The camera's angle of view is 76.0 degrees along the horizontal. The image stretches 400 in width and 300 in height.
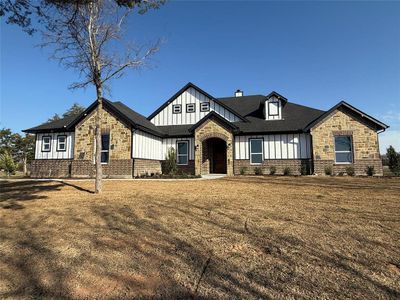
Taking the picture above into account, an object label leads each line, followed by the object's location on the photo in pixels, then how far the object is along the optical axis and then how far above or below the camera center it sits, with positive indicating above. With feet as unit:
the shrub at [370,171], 53.62 -1.24
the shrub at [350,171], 53.98 -1.23
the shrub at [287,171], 58.29 -1.28
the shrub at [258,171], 59.67 -1.29
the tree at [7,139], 135.74 +14.98
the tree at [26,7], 24.04 +15.38
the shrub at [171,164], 61.20 +0.45
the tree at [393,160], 55.68 +1.11
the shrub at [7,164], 70.59 +0.66
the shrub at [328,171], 55.11 -1.24
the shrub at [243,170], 60.77 -1.07
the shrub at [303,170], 57.66 -1.06
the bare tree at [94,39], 30.94 +16.05
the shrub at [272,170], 59.31 -1.07
